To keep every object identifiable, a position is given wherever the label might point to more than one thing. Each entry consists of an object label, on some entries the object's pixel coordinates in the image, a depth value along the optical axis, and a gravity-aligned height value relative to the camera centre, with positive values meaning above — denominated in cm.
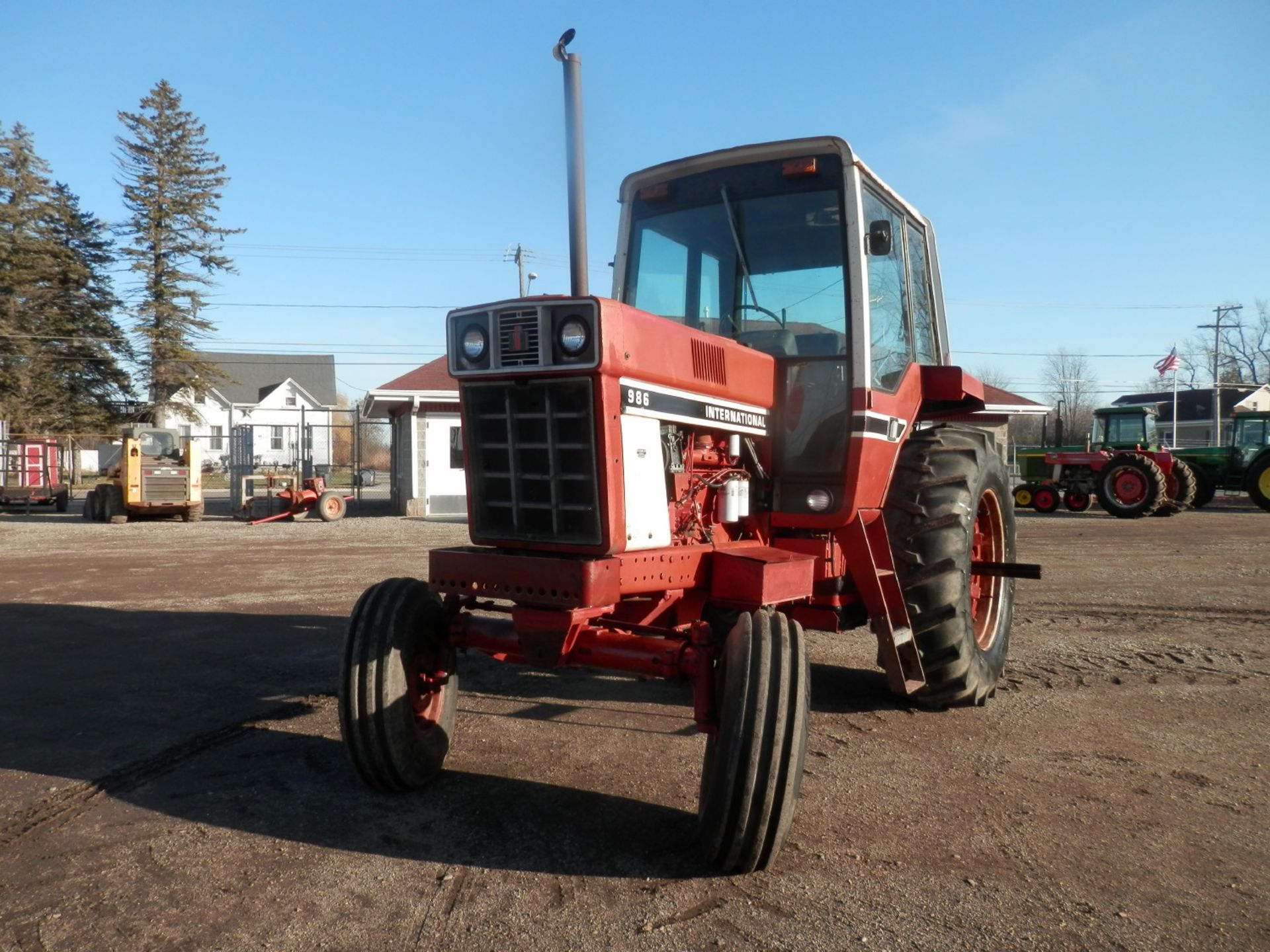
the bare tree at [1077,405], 6712 +472
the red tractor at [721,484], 369 -3
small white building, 2283 +81
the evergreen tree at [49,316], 3831 +691
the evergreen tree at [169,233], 3969 +1027
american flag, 4031 +429
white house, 5938 +611
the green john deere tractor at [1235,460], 2514 +21
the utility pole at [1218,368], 5012 +580
